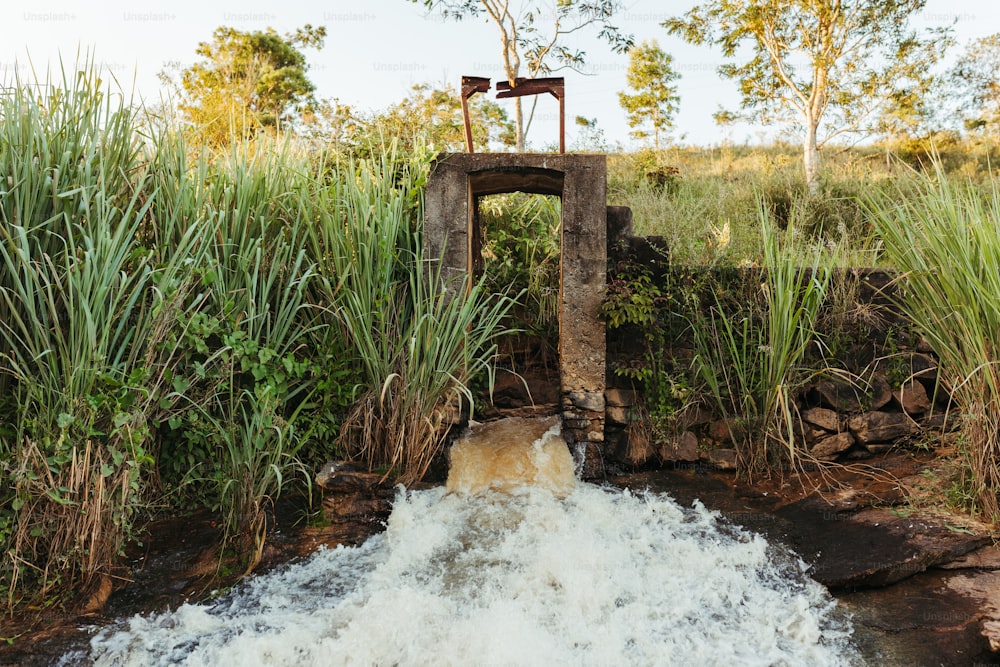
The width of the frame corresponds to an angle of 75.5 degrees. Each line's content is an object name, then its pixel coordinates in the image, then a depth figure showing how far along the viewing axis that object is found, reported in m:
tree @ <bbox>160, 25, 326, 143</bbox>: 17.66
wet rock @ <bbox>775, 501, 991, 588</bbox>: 3.38
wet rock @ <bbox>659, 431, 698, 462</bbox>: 4.78
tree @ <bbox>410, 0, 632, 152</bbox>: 12.96
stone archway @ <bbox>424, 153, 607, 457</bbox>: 4.92
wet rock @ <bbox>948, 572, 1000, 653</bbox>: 2.88
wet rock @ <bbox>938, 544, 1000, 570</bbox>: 3.30
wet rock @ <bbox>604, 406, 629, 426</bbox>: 4.96
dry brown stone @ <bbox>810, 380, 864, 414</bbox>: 4.76
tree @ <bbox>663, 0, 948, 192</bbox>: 12.98
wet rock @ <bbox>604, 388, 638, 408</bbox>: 4.99
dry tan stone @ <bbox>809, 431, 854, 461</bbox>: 4.65
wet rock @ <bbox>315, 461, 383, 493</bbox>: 4.11
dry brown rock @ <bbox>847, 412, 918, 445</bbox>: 4.70
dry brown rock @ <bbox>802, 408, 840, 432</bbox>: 4.70
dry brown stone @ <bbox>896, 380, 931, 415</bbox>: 4.77
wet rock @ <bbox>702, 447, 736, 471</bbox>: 4.70
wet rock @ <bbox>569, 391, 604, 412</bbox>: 4.92
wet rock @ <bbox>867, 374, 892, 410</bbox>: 4.79
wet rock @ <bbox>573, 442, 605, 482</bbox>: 4.87
